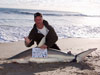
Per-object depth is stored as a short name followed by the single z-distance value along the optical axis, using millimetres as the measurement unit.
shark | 5348
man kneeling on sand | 5480
